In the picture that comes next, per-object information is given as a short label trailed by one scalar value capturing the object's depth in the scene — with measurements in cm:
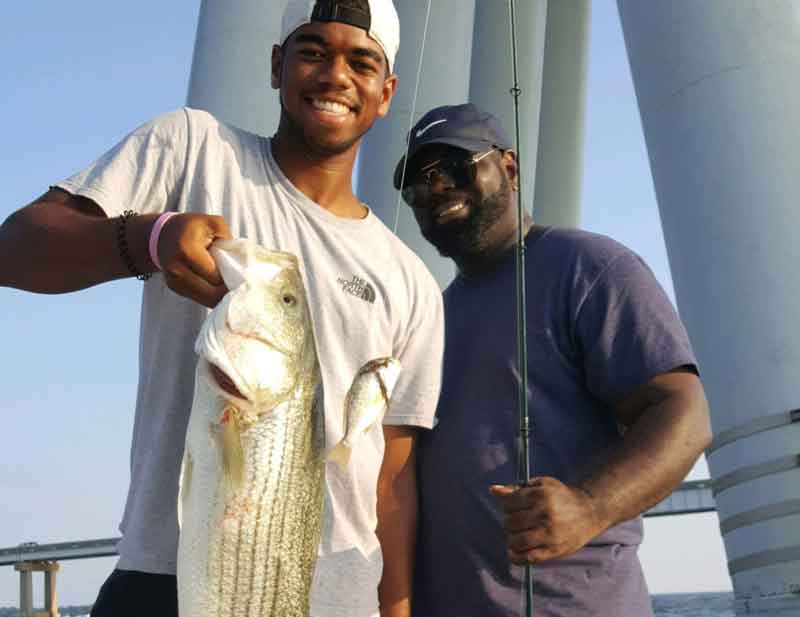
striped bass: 209
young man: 254
